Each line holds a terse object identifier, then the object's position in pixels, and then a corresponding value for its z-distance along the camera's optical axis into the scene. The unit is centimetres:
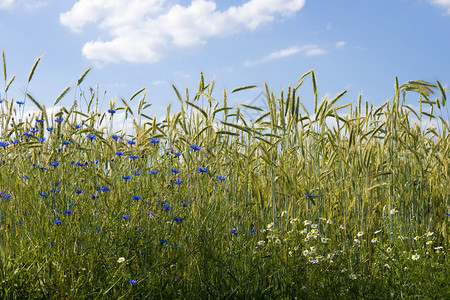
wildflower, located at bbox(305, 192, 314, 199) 331
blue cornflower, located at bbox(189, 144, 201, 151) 317
